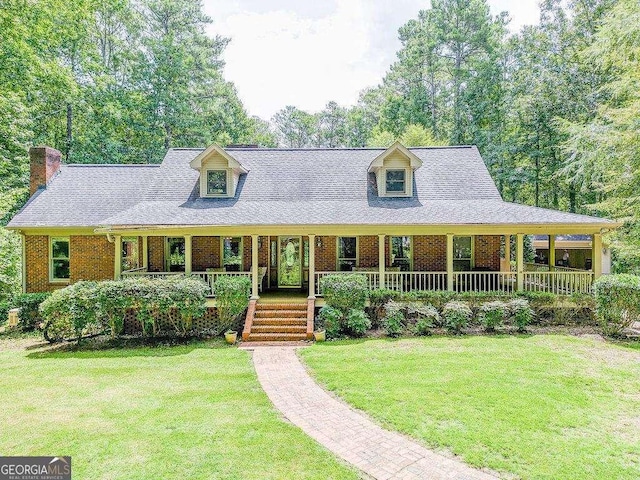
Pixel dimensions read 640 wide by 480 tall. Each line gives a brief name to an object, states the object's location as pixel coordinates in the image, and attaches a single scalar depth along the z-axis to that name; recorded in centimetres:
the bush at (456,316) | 1105
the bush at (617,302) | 1054
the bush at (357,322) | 1096
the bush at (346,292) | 1134
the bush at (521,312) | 1112
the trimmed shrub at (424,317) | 1108
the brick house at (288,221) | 1217
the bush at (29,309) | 1262
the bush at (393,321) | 1105
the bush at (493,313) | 1105
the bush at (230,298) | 1133
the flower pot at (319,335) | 1066
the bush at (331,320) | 1097
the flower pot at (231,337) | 1055
